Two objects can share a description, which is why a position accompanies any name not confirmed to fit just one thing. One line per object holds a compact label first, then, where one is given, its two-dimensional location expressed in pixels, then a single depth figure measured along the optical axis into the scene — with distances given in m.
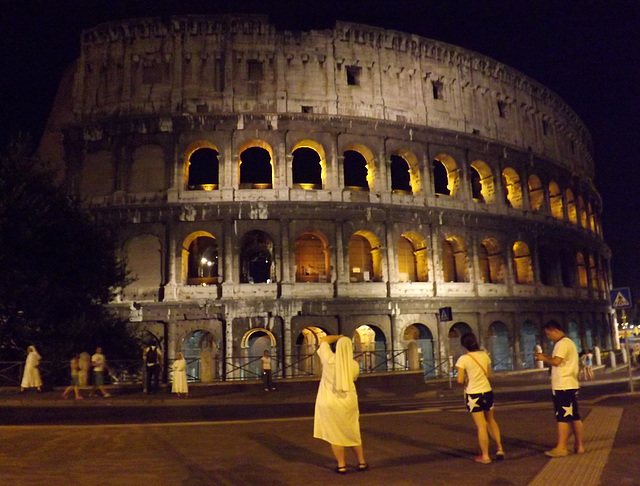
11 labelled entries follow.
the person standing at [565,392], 5.73
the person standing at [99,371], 14.30
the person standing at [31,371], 14.62
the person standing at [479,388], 5.63
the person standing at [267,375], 15.92
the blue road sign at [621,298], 12.29
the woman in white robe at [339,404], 5.18
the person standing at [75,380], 13.49
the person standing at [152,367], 15.22
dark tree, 15.97
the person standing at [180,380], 14.48
